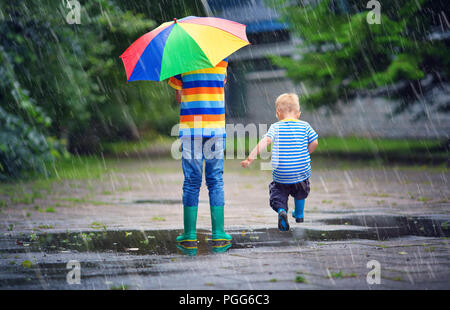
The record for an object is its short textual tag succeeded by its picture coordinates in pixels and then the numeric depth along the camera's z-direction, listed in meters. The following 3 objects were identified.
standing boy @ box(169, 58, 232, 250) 11.73
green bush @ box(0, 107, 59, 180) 25.00
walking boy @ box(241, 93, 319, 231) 12.67
